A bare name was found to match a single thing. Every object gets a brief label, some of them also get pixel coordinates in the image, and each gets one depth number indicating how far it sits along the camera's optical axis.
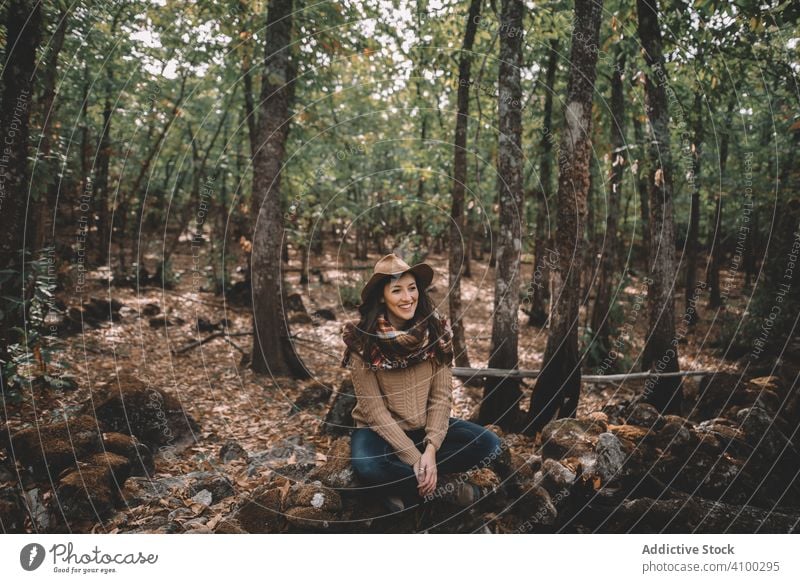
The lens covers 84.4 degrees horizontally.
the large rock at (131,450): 4.01
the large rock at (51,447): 3.57
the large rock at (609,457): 3.87
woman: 3.22
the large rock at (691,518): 3.36
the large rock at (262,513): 3.33
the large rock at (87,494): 3.22
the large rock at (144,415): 4.74
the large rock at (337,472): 3.51
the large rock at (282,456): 4.54
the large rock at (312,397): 6.74
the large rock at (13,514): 2.89
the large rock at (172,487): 3.57
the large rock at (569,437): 4.23
